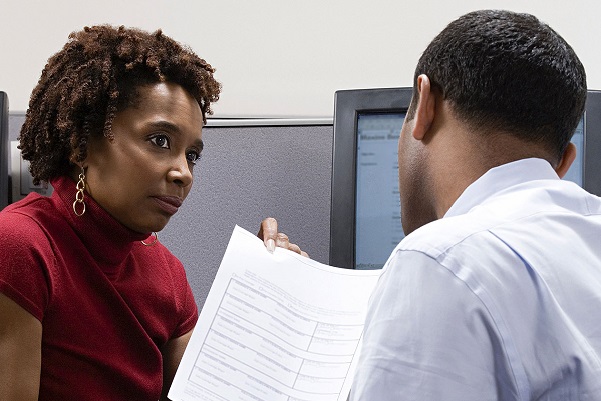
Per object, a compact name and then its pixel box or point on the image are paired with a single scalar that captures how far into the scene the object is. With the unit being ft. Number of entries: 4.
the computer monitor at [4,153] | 7.04
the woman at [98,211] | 5.54
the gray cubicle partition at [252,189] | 7.68
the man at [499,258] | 4.29
